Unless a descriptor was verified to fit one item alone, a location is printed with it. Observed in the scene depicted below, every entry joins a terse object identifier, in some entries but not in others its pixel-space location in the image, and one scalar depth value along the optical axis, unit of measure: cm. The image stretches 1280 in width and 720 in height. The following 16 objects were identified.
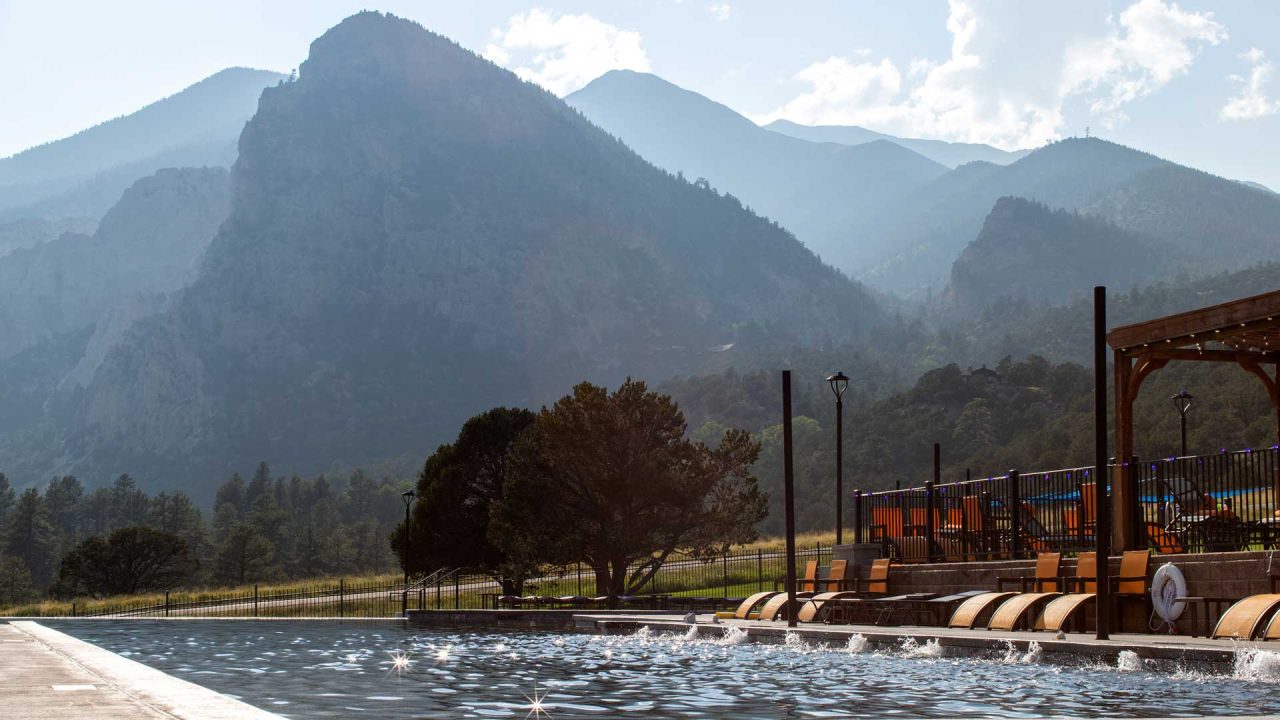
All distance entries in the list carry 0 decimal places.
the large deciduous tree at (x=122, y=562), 7012
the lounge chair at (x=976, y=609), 1748
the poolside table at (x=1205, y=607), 1437
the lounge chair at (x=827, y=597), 2142
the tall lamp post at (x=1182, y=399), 3091
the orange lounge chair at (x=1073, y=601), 1559
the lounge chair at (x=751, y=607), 2348
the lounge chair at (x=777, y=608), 2216
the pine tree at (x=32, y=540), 12250
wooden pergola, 1644
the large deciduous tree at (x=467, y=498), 4944
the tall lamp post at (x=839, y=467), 2706
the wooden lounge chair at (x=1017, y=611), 1630
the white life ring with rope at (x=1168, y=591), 1495
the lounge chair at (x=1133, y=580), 1573
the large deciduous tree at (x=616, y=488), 4056
